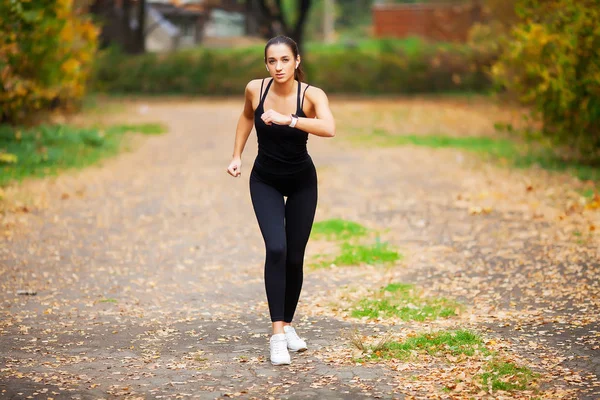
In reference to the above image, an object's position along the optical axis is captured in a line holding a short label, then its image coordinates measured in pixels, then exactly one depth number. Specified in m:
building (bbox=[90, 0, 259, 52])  34.19
